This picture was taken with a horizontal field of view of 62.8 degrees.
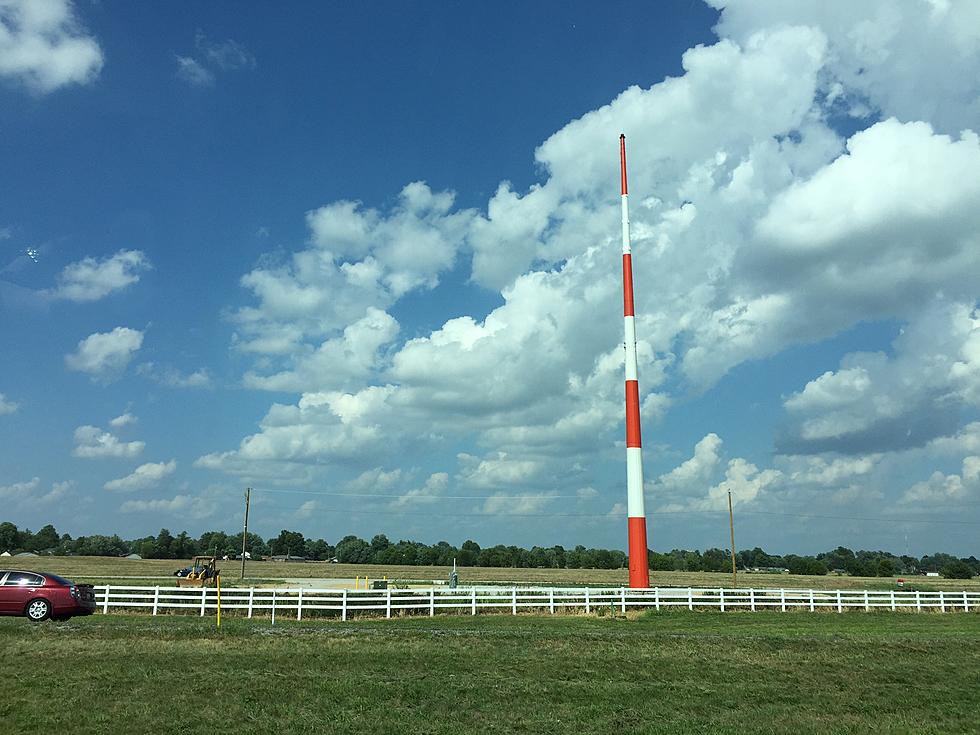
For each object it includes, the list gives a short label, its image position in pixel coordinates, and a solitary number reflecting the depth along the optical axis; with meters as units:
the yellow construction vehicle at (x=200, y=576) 47.78
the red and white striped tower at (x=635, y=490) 40.81
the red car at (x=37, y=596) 26.39
